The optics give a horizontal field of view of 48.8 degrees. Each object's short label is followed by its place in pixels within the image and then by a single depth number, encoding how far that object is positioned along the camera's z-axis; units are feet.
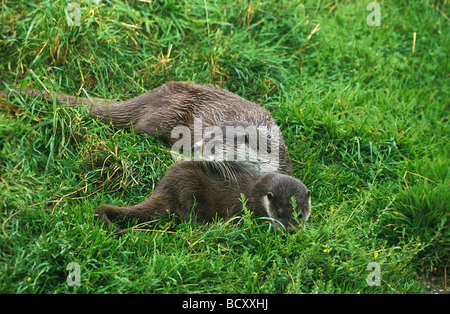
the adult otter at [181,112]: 11.02
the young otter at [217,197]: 9.25
